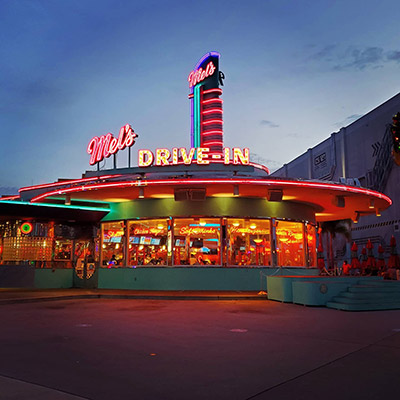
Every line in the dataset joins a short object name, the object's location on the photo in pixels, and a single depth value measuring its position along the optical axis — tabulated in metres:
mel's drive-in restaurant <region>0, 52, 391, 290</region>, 17.64
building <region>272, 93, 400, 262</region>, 32.47
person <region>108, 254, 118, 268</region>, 20.30
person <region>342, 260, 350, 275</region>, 30.39
